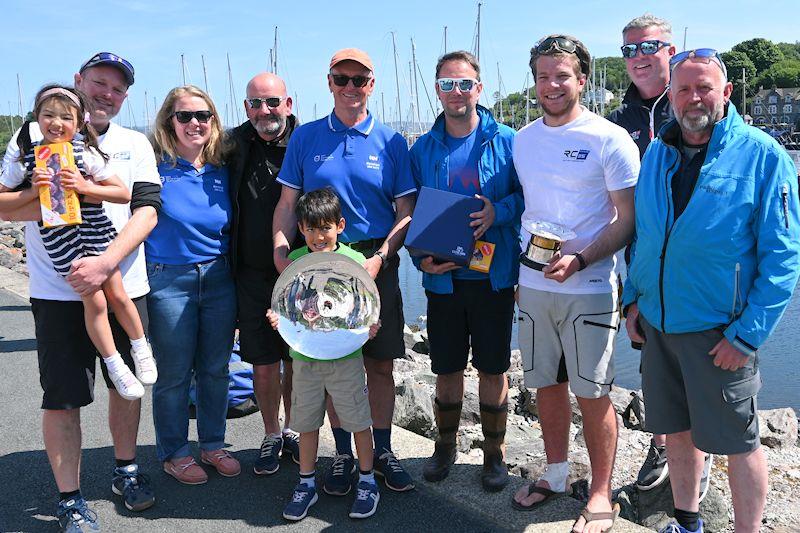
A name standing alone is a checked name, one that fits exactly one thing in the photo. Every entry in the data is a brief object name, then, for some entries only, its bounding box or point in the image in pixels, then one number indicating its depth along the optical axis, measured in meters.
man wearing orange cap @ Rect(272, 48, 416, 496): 4.20
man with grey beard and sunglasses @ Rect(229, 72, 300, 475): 4.48
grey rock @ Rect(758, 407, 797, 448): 6.63
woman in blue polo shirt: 4.25
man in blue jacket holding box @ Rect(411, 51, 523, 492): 4.14
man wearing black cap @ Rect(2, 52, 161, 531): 3.73
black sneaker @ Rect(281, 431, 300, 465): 4.71
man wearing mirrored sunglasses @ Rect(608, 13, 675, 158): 4.26
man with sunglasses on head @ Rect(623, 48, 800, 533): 3.04
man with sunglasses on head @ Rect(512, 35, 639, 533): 3.65
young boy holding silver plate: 3.96
